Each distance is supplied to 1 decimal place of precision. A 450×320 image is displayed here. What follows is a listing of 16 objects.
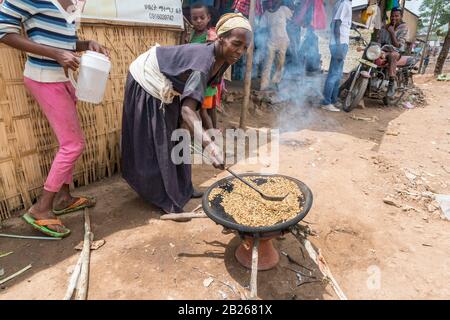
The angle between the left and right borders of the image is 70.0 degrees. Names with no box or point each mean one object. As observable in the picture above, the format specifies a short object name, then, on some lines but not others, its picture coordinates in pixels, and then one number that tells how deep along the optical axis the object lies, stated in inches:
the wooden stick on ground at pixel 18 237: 101.7
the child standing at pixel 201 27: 174.6
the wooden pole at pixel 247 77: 182.4
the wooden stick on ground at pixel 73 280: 78.7
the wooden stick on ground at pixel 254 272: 74.4
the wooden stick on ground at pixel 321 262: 82.4
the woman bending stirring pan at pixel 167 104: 88.0
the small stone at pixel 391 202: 131.5
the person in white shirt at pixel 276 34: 250.7
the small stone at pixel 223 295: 82.7
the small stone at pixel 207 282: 86.3
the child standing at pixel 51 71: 83.9
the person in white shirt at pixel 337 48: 250.1
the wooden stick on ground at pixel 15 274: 84.9
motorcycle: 270.2
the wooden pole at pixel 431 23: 704.8
